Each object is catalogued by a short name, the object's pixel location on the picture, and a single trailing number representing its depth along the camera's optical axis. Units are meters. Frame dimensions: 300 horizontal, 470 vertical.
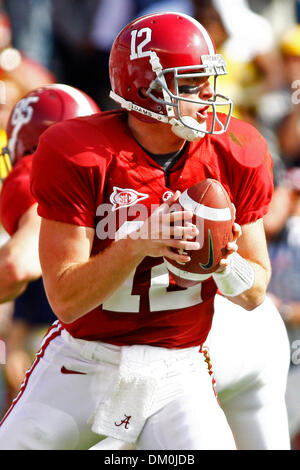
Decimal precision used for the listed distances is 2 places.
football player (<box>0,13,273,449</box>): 5.09
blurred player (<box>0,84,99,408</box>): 6.37
